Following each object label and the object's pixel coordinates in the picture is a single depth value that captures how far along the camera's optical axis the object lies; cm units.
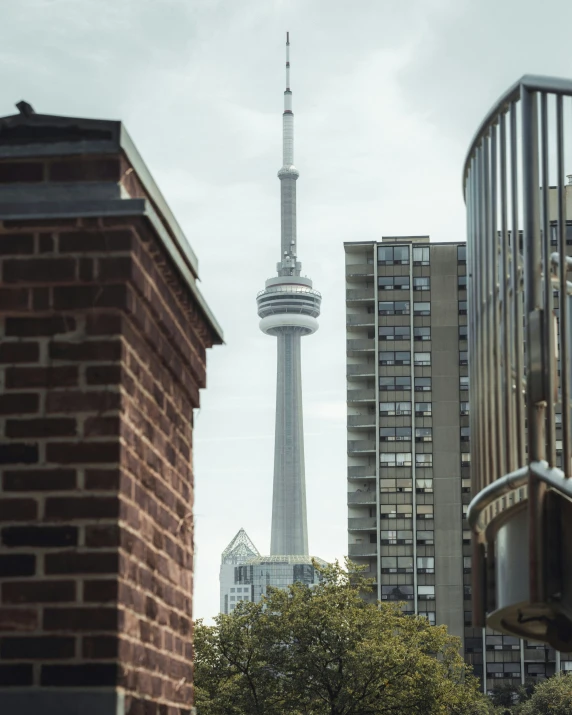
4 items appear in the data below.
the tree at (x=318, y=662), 4428
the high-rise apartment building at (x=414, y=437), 10338
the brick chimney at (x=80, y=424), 388
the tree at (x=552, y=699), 7800
